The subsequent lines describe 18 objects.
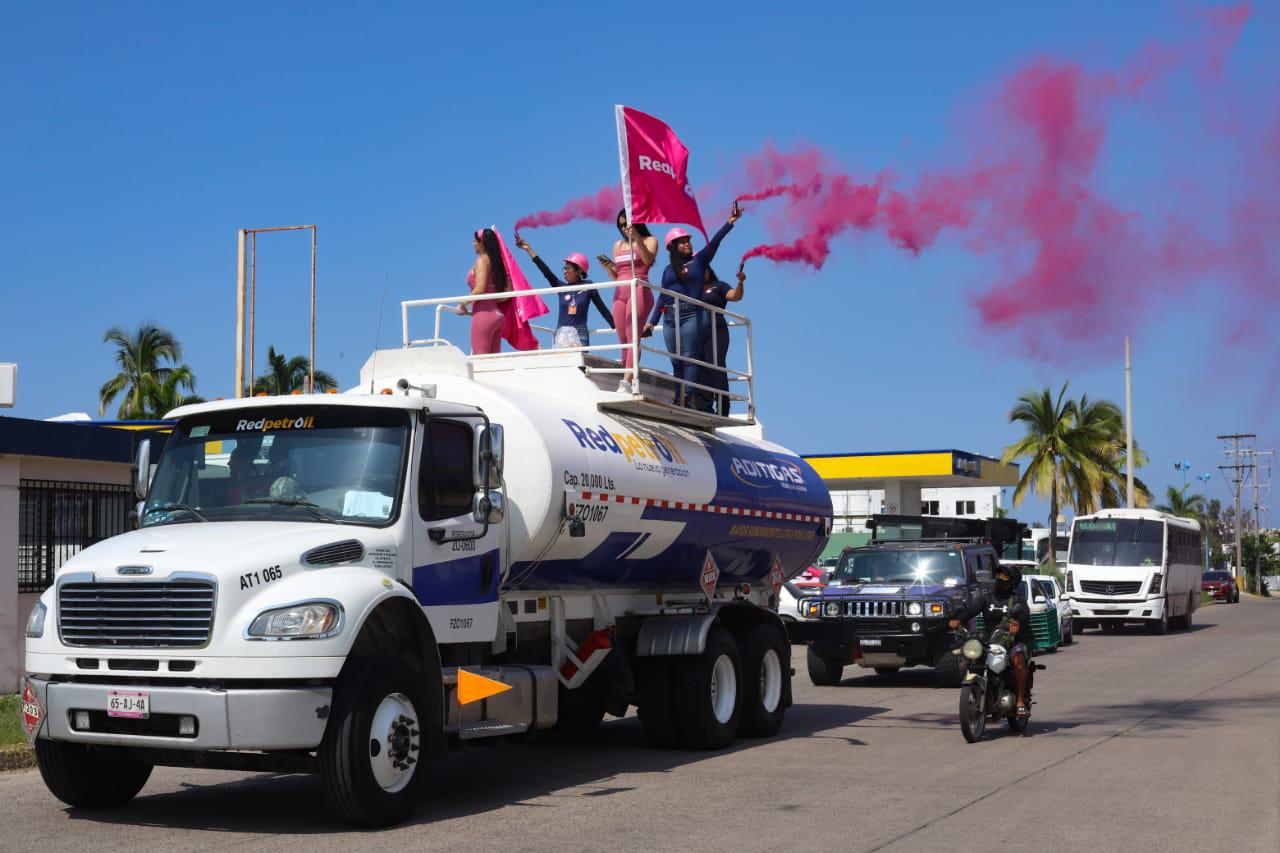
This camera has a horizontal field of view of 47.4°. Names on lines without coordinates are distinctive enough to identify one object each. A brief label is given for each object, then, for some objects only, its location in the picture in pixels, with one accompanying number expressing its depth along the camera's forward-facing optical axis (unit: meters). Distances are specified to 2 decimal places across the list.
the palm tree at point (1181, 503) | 117.81
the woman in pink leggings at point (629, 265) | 14.30
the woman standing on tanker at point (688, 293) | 14.46
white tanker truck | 8.78
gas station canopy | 53.00
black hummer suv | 19.36
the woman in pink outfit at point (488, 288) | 13.98
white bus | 36.12
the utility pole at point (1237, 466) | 108.12
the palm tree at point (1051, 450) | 58.66
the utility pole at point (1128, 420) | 53.81
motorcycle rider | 14.54
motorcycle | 13.81
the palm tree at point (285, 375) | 55.25
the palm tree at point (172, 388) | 55.75
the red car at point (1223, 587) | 71.62
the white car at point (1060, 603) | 28.34
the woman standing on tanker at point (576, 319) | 14.66
